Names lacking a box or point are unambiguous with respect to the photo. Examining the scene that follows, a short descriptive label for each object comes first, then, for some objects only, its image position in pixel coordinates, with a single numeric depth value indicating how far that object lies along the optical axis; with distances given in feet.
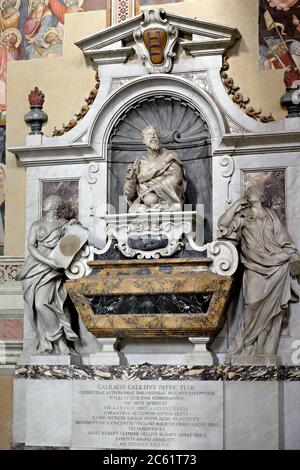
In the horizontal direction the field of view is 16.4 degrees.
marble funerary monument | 35.68
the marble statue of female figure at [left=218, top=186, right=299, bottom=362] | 35.70
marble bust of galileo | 37.17
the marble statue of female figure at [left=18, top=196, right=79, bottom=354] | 37.50
